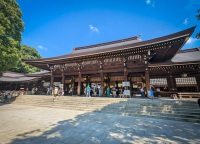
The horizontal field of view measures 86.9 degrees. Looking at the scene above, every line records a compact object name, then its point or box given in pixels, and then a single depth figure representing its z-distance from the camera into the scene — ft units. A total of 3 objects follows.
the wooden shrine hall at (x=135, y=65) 32.04
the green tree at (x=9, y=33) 35.33
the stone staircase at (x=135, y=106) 21.23
